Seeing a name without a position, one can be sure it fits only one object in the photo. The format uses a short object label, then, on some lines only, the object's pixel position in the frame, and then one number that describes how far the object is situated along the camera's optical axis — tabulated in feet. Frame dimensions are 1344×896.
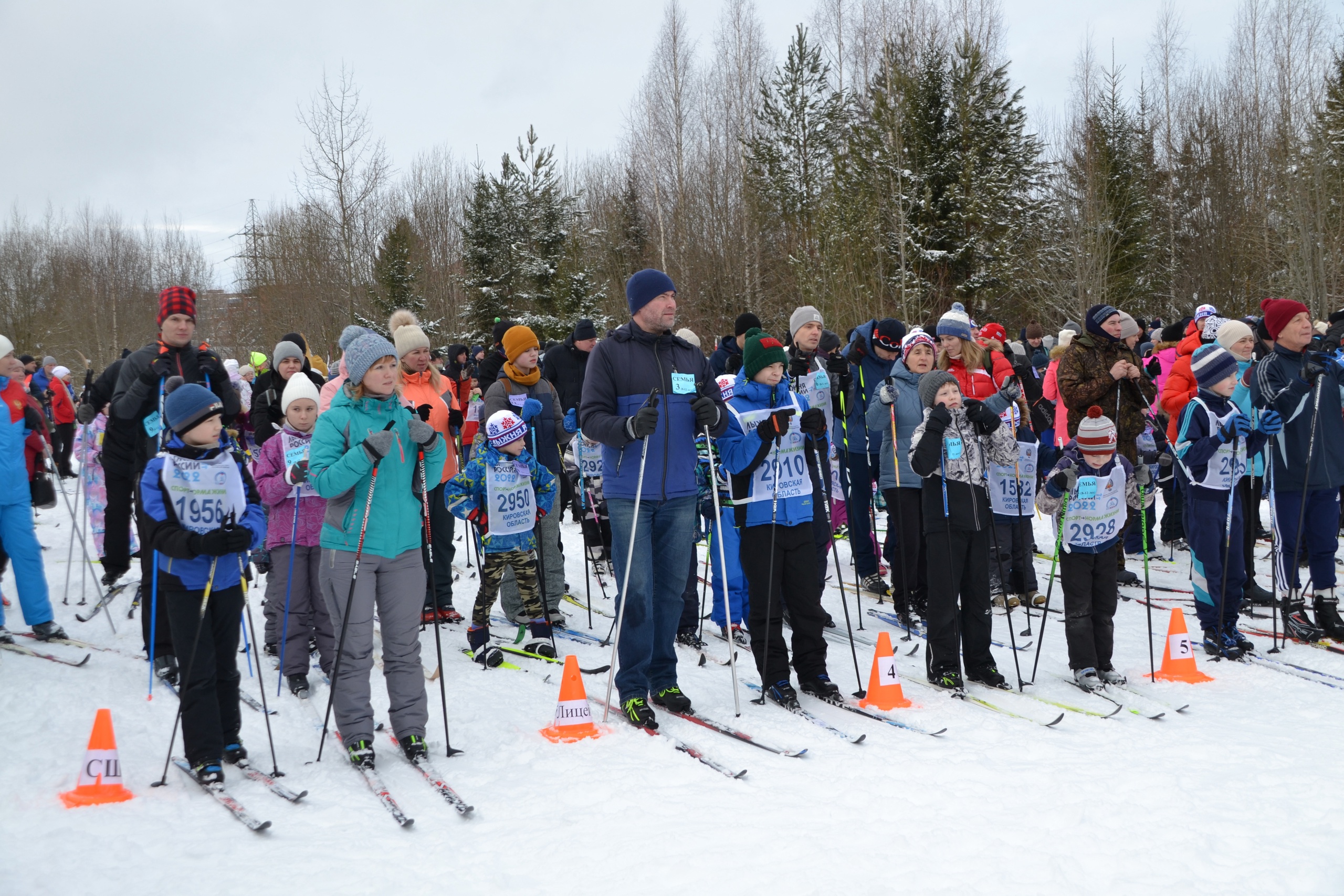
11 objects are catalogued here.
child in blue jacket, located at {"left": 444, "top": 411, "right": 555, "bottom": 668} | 20.40
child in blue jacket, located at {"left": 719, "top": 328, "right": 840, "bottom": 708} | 16.51
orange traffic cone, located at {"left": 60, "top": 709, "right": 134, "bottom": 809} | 12.80
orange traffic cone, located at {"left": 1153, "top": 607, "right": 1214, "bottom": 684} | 18.30
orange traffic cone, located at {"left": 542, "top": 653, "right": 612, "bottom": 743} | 15.30
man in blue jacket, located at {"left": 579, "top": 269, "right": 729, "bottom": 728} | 15.49
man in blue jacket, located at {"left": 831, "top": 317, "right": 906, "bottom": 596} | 24.73
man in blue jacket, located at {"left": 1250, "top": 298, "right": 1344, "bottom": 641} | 20.79
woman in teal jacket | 14.26
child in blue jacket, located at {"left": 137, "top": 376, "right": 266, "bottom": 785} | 13.65
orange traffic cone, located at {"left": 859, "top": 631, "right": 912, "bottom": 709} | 16.37
